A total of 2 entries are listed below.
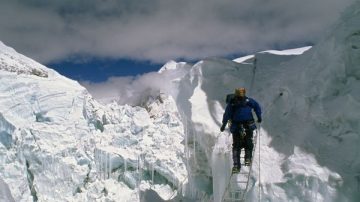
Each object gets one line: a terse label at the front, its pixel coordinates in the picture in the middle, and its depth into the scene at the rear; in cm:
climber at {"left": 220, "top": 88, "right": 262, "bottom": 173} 598
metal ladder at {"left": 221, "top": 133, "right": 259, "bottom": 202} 654
